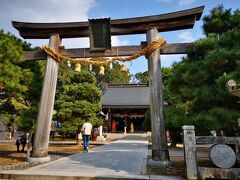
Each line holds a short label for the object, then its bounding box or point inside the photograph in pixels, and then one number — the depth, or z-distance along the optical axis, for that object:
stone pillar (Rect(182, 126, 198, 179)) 4.35
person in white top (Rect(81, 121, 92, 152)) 9.13
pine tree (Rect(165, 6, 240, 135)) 4.84
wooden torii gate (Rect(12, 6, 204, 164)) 5.99
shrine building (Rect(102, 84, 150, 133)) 24.57
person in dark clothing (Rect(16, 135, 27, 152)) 8.63
